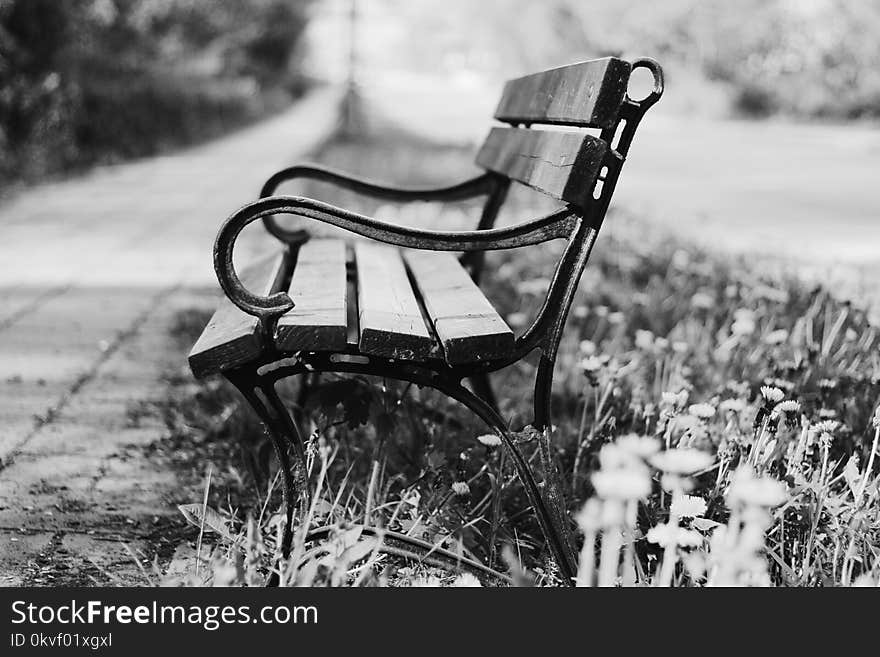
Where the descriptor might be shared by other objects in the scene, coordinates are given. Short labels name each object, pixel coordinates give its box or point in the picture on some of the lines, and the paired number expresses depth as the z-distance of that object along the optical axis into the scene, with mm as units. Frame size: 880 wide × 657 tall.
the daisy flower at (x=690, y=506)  1797
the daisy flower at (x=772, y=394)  2019
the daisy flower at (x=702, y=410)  2100
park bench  1816
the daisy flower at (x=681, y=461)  1399
